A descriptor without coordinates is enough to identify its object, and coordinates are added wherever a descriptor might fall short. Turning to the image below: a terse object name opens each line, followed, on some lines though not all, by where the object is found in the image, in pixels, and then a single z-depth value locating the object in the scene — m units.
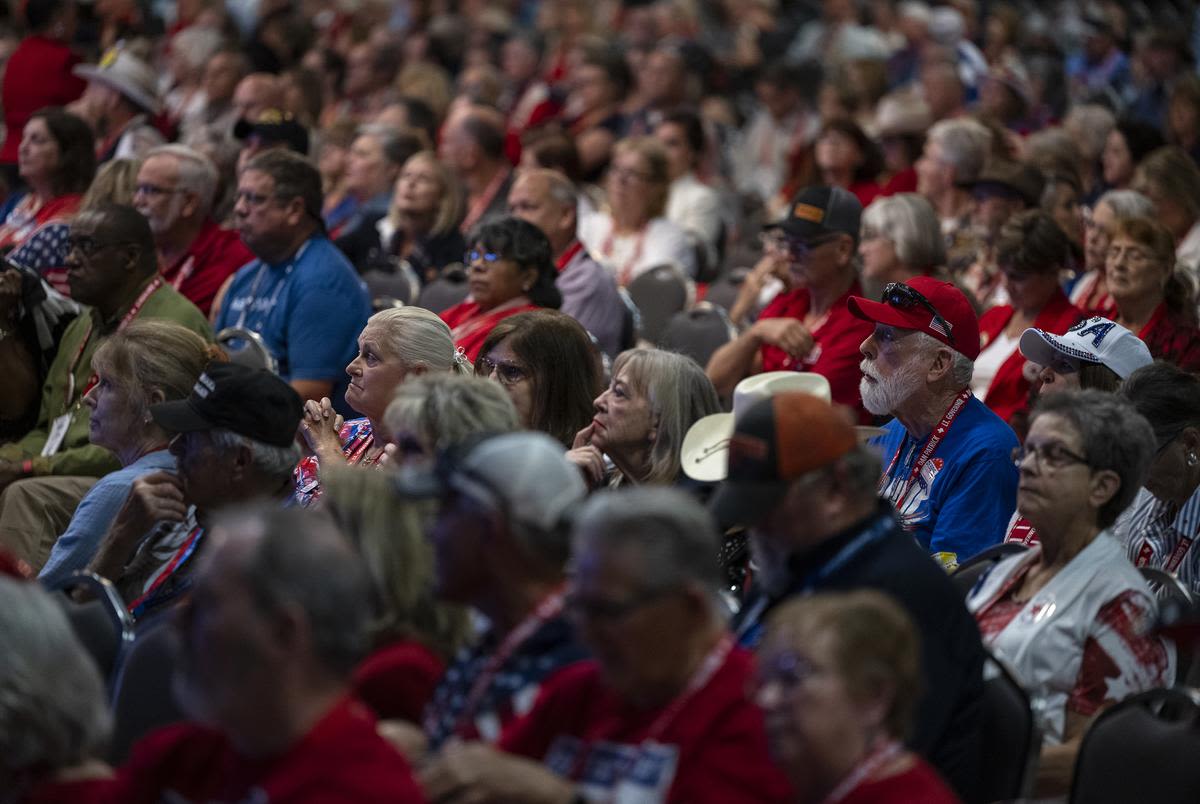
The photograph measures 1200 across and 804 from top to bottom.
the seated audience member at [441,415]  6.68
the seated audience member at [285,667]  4.85
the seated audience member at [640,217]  16.37
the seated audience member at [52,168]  14.94
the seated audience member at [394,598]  5.82
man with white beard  8.80
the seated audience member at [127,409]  8.36
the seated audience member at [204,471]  7.87
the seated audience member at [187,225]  13.24
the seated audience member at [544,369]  9.30
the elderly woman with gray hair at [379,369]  9.25
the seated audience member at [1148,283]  11.71
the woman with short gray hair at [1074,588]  6.73
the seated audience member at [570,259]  13.10
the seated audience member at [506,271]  11.99
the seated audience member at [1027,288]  11.90
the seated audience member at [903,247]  13.30
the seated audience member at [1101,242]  13.19
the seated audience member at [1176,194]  15.54
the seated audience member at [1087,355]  9.09
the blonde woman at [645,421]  8.82
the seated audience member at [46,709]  5.06
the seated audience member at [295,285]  11.92
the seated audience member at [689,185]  18.28
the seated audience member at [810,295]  11.92
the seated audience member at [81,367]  10.09
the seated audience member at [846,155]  17.91
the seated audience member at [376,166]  17.59
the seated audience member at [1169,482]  8.39
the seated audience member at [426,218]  15.97
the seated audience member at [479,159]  17.89
